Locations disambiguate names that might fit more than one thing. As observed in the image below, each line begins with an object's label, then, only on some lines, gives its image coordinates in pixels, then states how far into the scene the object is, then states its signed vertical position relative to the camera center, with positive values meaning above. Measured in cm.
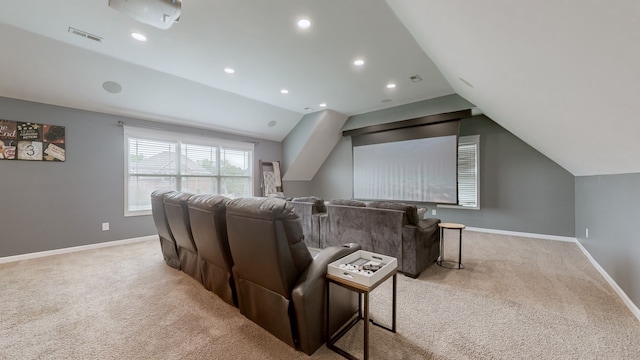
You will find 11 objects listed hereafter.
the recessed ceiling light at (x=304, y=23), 265 +177
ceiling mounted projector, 172 +128
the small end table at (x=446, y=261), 323 -114
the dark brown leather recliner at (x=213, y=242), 205 -56
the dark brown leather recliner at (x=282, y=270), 157 -63
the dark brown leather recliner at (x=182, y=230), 255 -55
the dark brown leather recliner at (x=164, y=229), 307 -64
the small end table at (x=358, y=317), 147 -97
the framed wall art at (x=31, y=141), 361 +63
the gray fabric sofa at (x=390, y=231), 294 -66
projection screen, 546 +40
